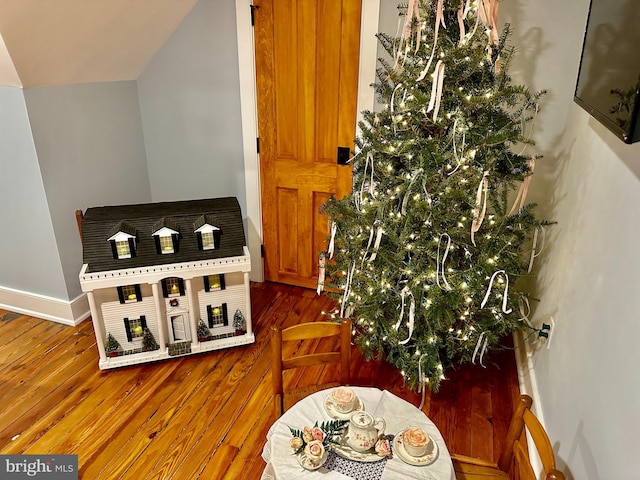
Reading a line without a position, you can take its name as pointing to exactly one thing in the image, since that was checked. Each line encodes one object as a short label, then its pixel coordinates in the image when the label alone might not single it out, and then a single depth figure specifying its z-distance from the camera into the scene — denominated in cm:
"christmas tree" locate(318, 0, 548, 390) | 200
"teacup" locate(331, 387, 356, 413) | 173
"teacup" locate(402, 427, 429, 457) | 154
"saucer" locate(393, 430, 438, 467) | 154
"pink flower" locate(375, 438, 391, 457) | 156
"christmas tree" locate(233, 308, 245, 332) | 299
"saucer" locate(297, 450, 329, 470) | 151
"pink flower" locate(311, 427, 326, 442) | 157
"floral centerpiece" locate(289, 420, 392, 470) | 151
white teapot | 157
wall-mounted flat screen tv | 125
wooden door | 297
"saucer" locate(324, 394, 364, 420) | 172
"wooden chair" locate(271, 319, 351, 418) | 194
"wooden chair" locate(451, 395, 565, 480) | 139
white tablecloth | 151
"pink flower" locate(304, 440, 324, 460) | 151
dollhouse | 263
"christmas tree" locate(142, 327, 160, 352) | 283
